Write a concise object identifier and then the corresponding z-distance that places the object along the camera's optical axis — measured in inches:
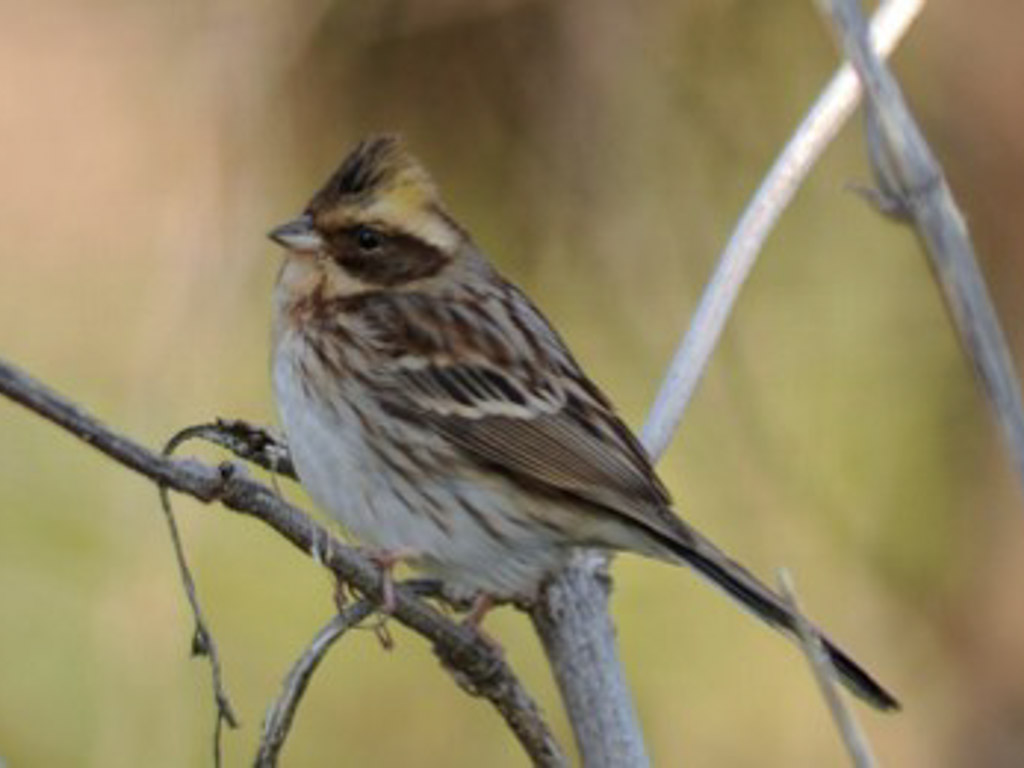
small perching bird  252.8
